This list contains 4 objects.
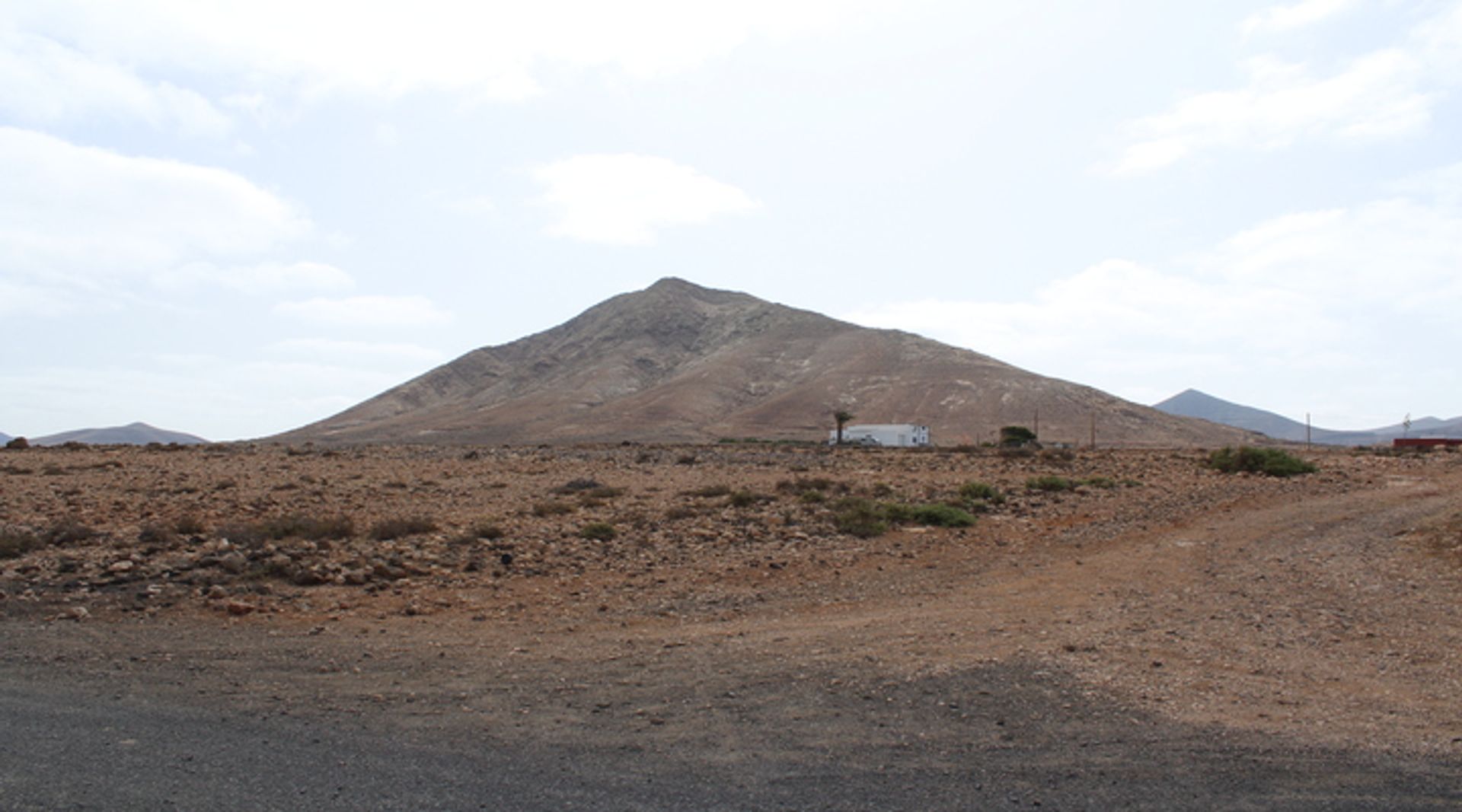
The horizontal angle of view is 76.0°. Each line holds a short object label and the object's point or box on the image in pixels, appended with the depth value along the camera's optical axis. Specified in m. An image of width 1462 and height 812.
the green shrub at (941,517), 18.80
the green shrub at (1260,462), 32.84
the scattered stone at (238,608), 10.88
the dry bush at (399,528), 15.68
